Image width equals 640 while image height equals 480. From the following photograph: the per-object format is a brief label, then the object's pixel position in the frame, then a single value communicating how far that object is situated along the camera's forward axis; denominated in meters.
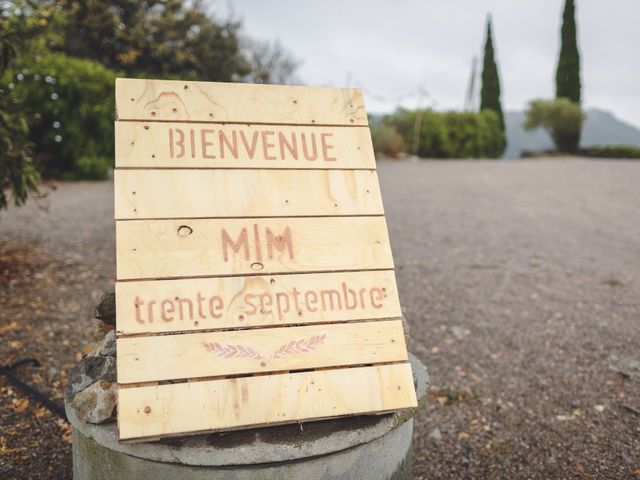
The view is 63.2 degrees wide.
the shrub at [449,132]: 17.38
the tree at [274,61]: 23.05
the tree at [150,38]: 15.14
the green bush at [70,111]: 9.54
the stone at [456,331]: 4.09
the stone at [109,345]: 2.07
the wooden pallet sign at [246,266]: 1.72
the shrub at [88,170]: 10.34
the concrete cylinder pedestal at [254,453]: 1.67
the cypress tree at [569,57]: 20.47
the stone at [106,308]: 2.27
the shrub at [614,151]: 16.59
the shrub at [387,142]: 16.02
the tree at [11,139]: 4.08
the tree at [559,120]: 18.88
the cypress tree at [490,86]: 21.59
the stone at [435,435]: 2.91
